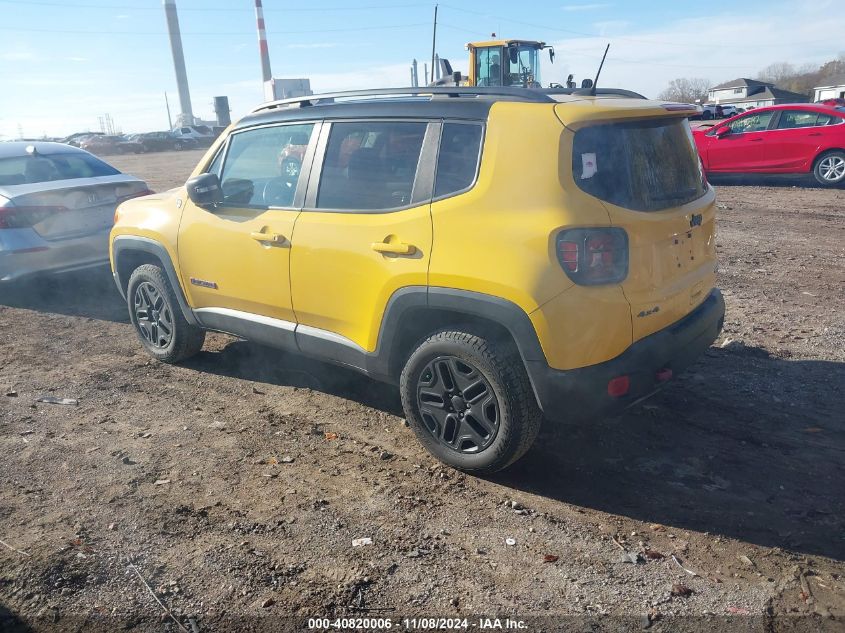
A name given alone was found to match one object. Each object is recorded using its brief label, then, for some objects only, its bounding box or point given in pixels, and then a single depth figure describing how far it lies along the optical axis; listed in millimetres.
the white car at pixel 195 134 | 48478
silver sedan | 6641
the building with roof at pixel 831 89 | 68688
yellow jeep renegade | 3150
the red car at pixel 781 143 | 12734
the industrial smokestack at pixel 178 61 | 80131
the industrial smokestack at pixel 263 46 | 64062
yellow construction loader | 19484
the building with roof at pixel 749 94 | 68562
